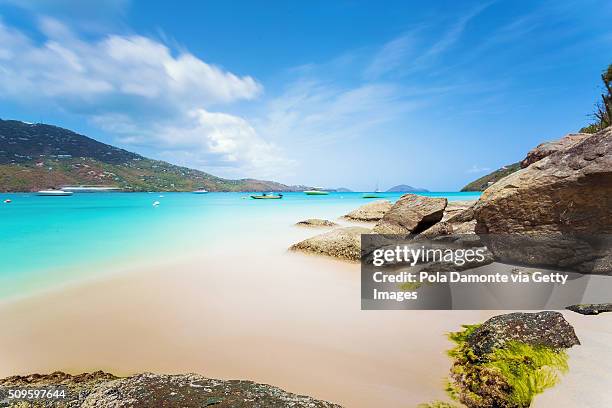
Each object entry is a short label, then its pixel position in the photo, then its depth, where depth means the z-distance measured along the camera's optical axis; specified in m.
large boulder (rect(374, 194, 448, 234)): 13.45
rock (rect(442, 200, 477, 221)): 19.25
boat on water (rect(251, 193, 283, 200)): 94.84
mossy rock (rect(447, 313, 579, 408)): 3.76
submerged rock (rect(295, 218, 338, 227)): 26.59
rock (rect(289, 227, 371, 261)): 12.48
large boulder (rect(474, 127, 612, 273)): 7.28
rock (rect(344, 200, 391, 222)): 31.26
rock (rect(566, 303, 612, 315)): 5.79
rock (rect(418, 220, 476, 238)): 11.19
